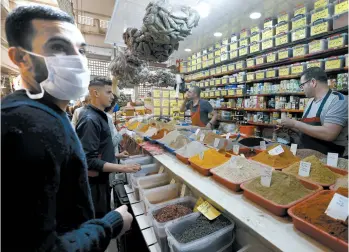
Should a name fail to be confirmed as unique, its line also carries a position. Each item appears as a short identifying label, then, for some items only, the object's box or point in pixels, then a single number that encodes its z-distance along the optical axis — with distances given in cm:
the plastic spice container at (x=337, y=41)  295
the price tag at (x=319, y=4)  306
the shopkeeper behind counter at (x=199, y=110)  393
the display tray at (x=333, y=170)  104
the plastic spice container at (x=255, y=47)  422
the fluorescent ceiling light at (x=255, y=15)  378
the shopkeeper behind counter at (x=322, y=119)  173
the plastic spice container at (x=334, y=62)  300
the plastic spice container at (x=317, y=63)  321
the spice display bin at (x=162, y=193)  160
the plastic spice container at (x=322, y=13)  304
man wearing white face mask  52
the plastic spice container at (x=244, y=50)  451
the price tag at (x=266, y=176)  102
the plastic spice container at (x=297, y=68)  345
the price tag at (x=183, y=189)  151
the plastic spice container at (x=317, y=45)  319
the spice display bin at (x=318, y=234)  66
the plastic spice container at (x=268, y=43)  393
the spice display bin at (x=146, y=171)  207
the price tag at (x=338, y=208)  71
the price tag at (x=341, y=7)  283
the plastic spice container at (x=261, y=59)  417
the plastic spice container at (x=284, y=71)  372
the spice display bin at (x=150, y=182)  175
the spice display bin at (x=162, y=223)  115
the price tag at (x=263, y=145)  191
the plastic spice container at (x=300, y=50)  344
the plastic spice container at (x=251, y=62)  441
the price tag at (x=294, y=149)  164
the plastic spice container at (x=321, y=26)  309
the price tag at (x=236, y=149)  174
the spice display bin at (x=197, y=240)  96
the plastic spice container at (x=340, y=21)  284
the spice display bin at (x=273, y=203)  89
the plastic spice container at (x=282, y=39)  366
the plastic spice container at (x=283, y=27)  365
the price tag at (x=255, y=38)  423
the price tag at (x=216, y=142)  192
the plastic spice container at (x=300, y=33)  338
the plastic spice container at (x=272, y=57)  394
